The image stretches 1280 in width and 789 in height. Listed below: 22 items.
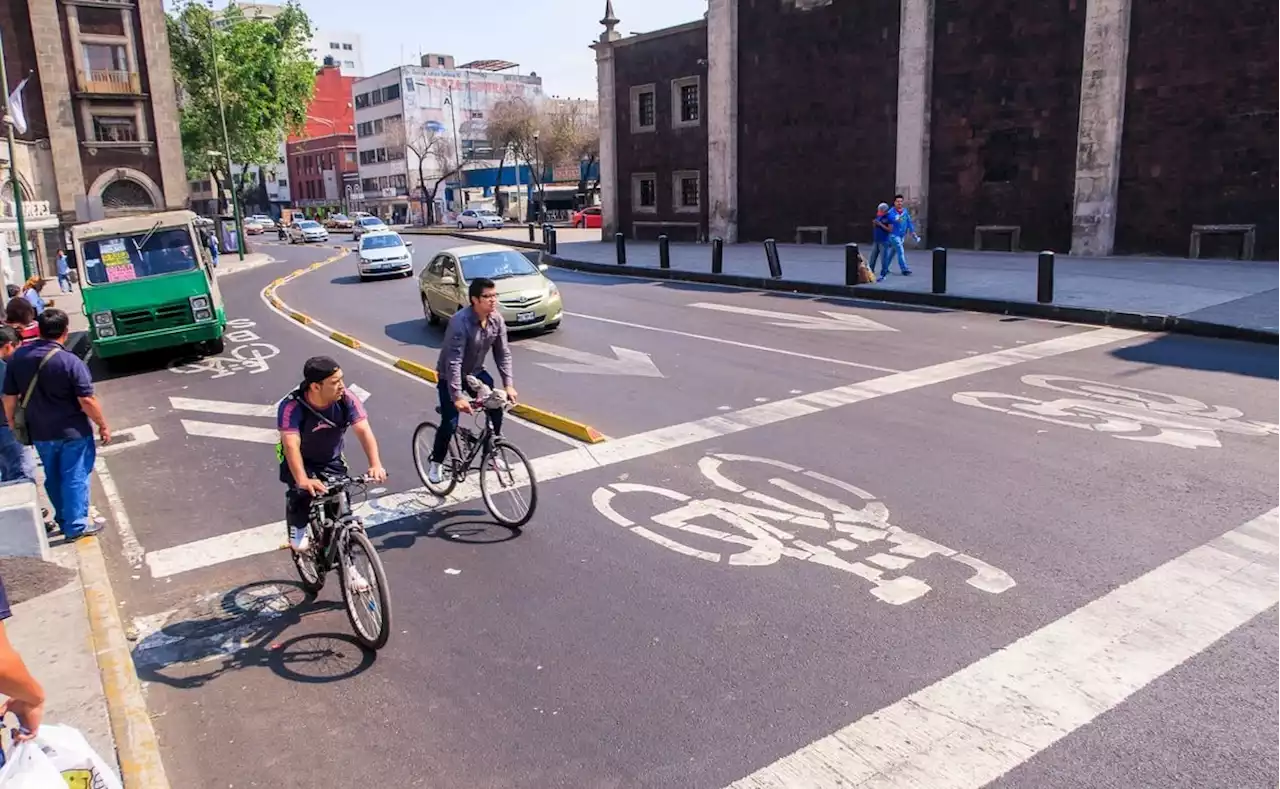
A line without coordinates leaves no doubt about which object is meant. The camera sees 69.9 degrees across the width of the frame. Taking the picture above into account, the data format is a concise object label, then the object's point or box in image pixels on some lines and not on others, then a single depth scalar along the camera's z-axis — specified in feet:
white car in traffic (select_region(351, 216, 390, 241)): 199.41
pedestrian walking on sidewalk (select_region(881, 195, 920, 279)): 65.87
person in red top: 24.91
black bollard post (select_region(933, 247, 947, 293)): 57.88
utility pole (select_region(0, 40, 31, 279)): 67.05
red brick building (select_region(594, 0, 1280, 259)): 69.36
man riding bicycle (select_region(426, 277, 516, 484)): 22.79
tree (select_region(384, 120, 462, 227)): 290.15
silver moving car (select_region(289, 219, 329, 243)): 193.57
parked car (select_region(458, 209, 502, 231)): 196.75
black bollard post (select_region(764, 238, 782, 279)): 70.59
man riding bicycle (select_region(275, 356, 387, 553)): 16.65
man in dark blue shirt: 22.30
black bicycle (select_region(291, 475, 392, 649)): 16.29
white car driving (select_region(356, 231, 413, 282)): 89.25
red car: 190.49
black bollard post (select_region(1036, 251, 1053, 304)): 51.18
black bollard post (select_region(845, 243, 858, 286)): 63.09
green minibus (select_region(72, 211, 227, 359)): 46.16
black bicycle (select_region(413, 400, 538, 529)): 22.35
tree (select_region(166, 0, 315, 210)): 174.81
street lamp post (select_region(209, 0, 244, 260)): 141.49
